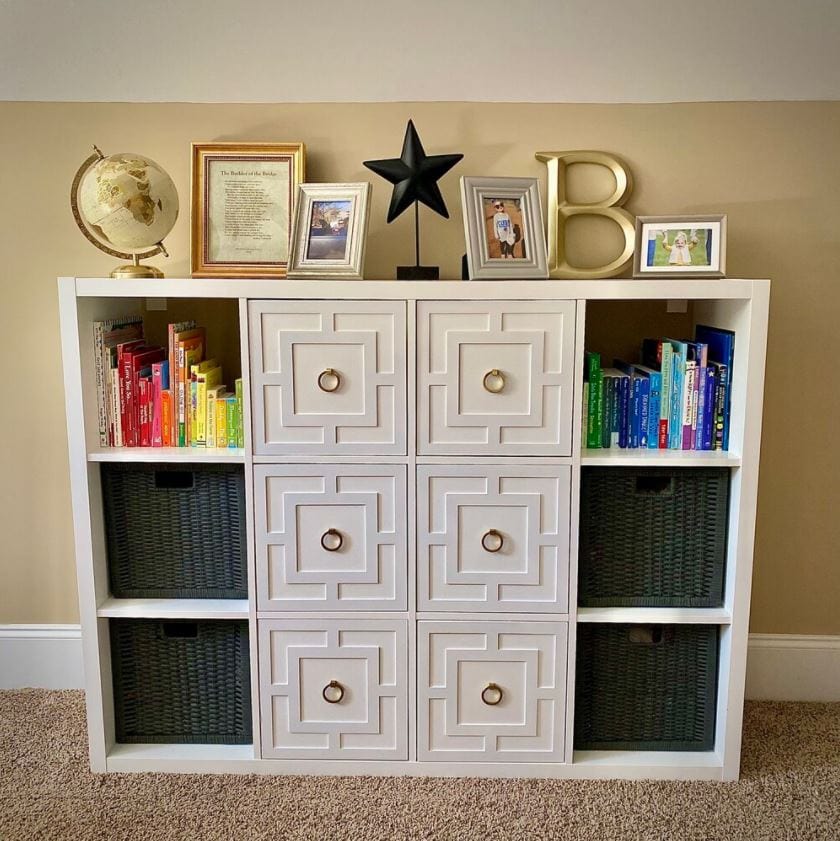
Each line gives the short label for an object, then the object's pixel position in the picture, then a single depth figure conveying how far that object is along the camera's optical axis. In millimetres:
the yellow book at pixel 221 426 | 1853
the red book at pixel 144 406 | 1860
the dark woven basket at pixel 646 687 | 1889
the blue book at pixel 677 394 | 1814
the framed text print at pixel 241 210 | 2047
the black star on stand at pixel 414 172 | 1892
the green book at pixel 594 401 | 1815
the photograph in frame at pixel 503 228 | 1790
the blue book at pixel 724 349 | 1806
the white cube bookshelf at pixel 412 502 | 1719
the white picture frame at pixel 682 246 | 1838
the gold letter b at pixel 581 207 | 2053
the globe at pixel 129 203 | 1841
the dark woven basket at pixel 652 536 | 1813
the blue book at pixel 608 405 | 1829
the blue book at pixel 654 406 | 1823
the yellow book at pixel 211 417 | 1854
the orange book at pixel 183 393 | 1859
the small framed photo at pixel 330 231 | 1810
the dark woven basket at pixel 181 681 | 1906
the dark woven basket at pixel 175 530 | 1840
